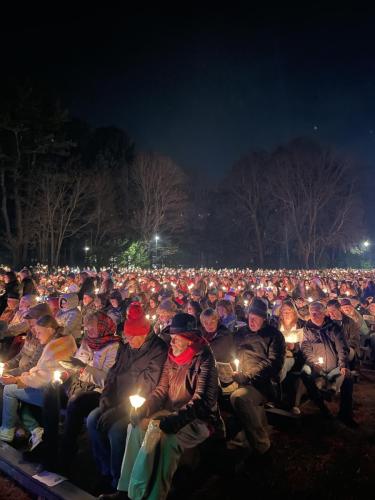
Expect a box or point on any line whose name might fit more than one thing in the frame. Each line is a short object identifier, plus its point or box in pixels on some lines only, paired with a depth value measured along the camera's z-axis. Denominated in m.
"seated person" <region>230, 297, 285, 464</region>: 4.00
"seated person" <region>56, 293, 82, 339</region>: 6.37
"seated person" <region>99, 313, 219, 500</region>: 3.21
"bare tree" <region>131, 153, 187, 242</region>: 33.88
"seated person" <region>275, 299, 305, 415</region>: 5.25
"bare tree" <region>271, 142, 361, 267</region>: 36.50
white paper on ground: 3.62
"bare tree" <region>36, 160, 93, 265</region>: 27.86
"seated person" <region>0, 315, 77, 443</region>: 4.37
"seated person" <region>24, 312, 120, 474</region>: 4.00
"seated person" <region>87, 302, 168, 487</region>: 3.62
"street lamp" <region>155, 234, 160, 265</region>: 35.05
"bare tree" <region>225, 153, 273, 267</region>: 40.56
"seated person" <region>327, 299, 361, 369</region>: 6.55
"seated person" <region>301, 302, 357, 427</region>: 5.04
